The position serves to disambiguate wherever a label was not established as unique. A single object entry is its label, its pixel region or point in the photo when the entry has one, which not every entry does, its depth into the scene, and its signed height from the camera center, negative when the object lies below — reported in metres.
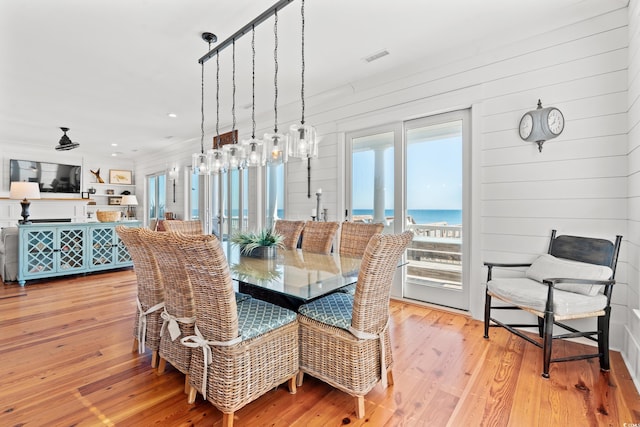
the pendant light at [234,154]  2.86 +0.52
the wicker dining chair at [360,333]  1.60 -0.70
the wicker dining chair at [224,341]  1.44 -0.69
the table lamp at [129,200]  7.95 +0.23
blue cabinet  4.41 -0.65
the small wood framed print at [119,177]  8.89 +0.95
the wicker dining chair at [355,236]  2.77 -0.25
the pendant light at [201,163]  3.08 +0.47
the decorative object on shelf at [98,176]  8.59 +0.92
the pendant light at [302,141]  2.41 +0.54
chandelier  2.41 +0.53
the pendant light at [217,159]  2.94 +0.48
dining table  1.69 -0.42
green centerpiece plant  2.61 -0.30
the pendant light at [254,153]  2.67 +0.50
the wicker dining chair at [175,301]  1.68 -0.54
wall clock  2.54 +0.73
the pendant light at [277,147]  2.54 +0.52
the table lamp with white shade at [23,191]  4.89 +0.28
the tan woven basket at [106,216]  5.19 -0.13
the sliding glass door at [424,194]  3.21 +0.18
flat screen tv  7.33 +0.85
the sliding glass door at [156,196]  7.99 +0.35
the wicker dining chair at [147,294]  2.06 -0.60
